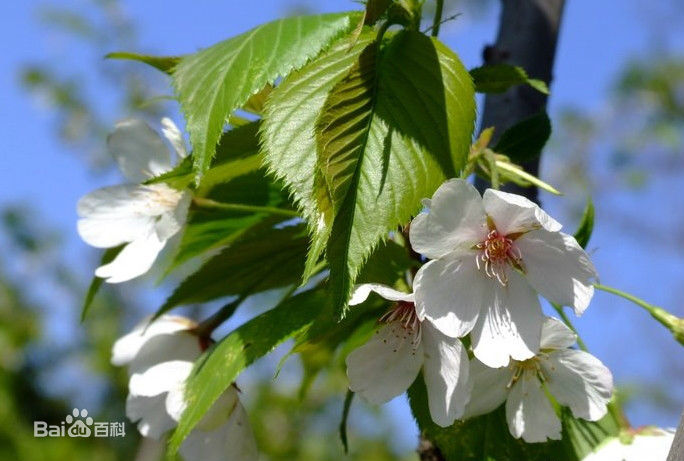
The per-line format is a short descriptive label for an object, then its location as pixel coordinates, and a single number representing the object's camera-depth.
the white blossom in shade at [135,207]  0.60
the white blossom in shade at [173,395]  0.59
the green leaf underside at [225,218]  0.60
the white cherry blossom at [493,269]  0.54
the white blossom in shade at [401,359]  0.55
